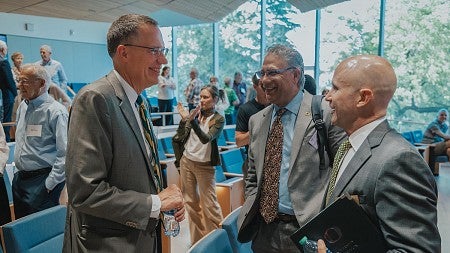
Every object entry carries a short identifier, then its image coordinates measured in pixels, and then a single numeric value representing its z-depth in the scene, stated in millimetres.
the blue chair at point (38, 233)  1602
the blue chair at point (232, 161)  4473
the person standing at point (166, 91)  8812
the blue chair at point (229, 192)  3939
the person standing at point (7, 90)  5442
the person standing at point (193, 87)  8375
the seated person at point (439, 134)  7008
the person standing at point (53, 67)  6047
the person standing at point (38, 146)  2529
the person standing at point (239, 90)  9297
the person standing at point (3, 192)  2471
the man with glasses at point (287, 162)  1691
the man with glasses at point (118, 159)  1281
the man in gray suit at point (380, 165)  986
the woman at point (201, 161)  3559
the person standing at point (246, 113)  3016
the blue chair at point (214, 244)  1482
